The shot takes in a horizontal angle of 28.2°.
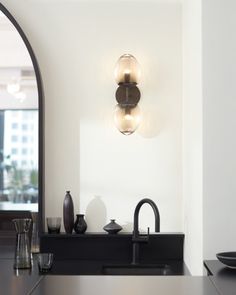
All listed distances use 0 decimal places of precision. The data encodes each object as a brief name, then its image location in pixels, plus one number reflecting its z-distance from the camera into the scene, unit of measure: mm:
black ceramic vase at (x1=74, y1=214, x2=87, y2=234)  2629
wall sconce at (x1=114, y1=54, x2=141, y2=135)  2639
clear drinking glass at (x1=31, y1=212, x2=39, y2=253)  2611
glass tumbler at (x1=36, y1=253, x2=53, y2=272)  2170
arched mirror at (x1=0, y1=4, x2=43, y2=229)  2611
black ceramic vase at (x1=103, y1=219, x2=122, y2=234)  2619
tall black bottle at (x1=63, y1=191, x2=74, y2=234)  2623
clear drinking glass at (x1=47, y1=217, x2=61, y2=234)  2629
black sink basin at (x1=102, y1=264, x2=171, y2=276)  2492
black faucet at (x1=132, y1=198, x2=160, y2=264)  2451
